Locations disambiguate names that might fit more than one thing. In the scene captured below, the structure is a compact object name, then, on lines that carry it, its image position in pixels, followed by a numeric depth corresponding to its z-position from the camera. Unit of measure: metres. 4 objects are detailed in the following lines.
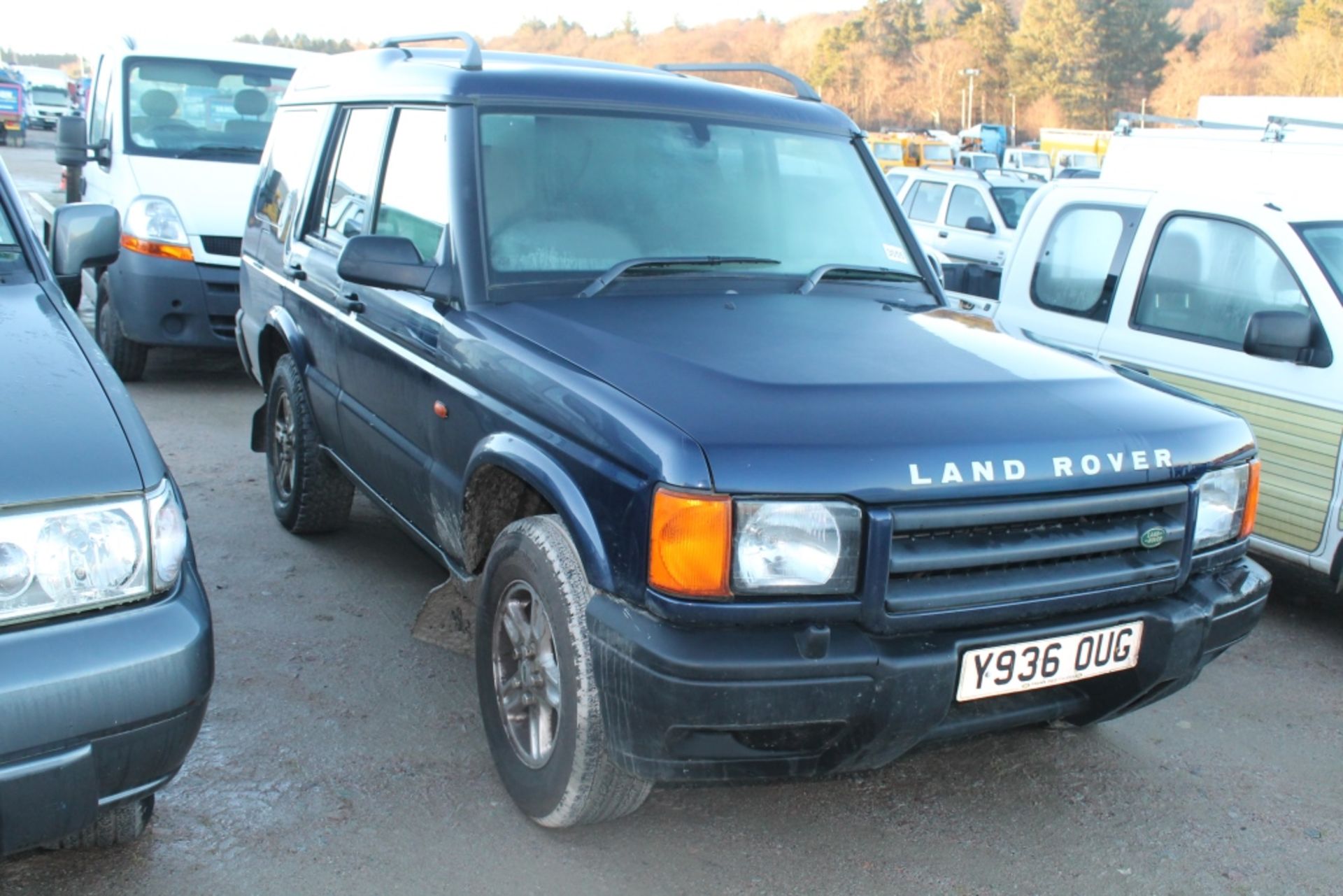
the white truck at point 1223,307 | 4.64
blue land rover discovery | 2.52
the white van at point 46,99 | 48.00
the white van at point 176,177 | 7.65
